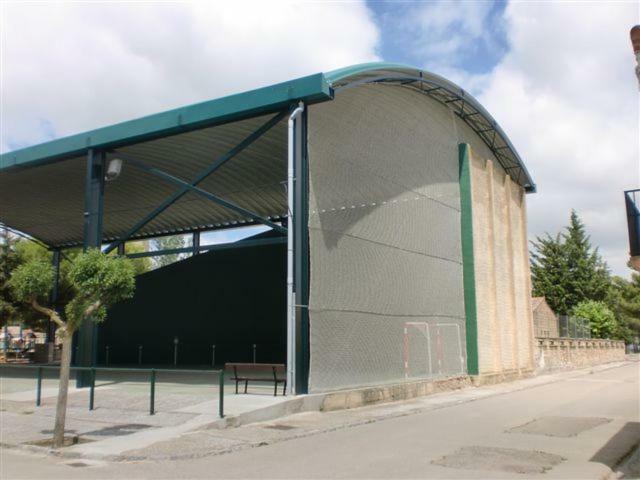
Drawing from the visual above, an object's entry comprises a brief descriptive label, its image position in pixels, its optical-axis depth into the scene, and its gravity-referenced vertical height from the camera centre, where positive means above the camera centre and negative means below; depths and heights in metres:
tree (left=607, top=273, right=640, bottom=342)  59.00 +4.05
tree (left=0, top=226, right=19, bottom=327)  25.43 +3.31
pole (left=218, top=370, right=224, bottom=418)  11.50 -1.01
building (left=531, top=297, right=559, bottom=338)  39.93 +1.42
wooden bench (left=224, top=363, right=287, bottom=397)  13.81 -0.59
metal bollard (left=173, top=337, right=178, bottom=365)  32.50 -0.44
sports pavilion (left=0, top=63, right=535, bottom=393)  15.16 +4.24
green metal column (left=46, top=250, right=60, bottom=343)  32.28 +2.54
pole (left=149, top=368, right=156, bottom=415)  12.35 -1.08
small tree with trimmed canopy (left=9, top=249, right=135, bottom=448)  10.39 +0.99
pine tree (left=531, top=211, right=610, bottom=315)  64.31 +7.17
